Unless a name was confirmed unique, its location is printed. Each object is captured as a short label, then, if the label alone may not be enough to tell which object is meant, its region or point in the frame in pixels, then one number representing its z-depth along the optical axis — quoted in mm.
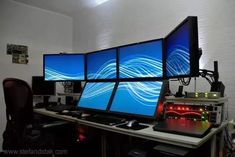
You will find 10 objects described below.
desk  1000
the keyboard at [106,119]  1525
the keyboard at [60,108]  2260
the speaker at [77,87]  2740
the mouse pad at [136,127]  1336
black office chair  1723
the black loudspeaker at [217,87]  1516
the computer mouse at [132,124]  1375
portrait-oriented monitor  1158
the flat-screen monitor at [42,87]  3037
